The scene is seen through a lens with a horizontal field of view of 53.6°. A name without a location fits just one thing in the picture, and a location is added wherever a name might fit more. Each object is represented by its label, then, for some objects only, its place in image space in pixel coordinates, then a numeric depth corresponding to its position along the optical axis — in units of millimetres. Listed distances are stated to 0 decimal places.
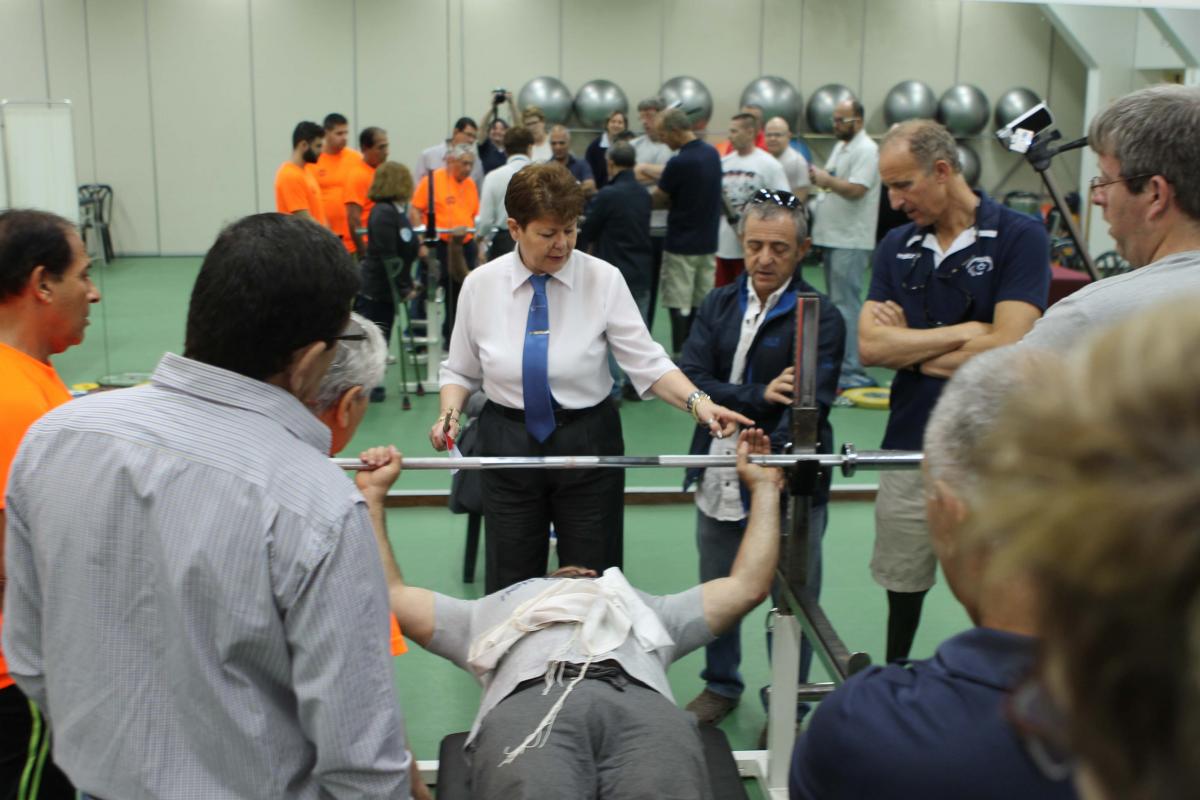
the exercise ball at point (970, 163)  10188
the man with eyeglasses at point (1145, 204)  1812
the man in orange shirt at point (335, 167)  7434
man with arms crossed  2850
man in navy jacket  3055
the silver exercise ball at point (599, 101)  8914
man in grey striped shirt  1324
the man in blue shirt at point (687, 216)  7121
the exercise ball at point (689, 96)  8781
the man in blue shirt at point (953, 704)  980
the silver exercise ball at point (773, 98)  8086
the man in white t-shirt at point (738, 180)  7512
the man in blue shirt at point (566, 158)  8359
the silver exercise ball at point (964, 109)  8555
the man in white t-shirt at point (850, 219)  7137
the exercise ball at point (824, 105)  7891
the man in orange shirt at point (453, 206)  7270
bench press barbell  2486
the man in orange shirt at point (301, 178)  6902
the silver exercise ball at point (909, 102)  8039
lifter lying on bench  2088
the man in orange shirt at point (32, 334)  1978
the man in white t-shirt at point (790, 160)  8070
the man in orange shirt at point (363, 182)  7461
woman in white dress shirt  2988
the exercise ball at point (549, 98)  8477
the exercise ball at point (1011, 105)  8417
